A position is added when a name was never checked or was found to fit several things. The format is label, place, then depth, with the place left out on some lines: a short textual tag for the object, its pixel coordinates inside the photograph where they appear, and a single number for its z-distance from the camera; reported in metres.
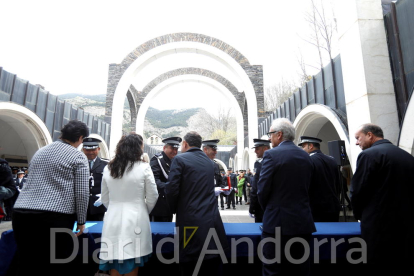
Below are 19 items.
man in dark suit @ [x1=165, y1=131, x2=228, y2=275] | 2.16
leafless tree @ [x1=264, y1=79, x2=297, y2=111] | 26.96
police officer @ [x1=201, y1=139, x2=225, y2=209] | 3.63
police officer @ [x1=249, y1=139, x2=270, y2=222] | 3.31
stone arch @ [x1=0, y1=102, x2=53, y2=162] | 8.51
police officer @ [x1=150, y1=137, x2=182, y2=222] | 3.27
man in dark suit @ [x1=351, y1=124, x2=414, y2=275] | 2.16
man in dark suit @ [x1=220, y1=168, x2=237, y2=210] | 11.52
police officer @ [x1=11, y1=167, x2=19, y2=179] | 9.05
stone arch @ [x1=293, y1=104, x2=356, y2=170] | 6.17
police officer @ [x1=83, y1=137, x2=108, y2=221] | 3.50
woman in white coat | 2.18
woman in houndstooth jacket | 1.99
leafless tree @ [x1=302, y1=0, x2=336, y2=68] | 14.56
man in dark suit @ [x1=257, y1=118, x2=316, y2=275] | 2.14
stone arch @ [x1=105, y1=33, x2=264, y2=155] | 15.82
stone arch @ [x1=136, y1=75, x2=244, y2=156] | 19.31
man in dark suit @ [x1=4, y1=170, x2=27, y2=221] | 8.55
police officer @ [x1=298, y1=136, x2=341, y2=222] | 3.36
